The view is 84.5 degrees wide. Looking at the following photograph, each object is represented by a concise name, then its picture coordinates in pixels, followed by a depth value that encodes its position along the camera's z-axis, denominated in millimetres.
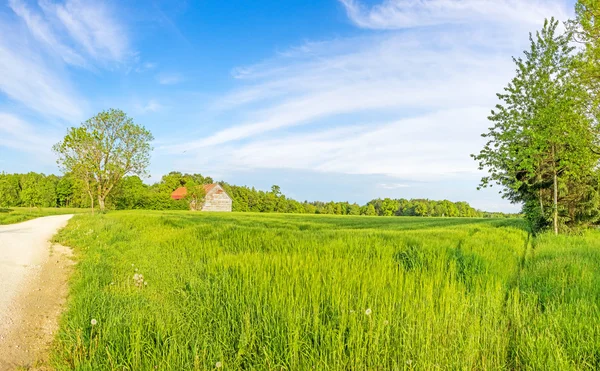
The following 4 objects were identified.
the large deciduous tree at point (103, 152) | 43188
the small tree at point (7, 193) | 80638
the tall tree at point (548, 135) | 17516
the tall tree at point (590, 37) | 14266
